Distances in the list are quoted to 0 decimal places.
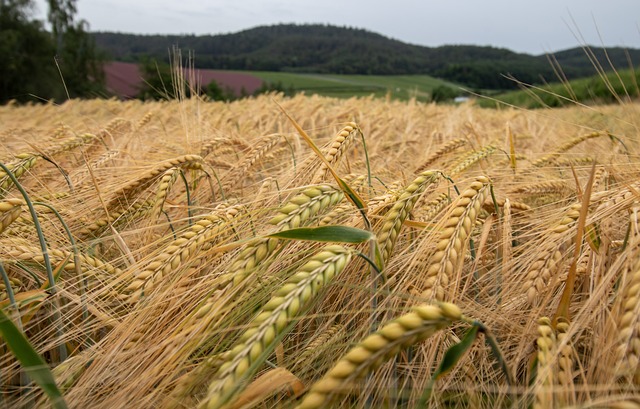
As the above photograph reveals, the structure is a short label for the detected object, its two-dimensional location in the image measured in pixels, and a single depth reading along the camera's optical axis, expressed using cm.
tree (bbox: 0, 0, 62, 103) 1872
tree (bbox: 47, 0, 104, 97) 2194
